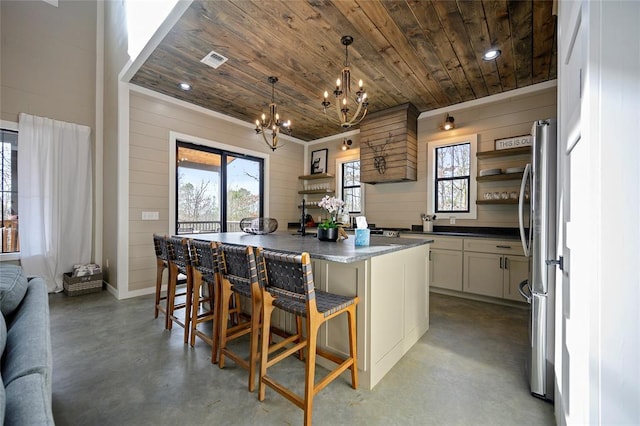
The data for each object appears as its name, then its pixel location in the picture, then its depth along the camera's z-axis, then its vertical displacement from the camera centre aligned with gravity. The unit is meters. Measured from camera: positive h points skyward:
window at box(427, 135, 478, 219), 4.24 +0.58
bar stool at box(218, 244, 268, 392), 1.79 -0.54
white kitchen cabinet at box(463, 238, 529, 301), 3.41 -0.72
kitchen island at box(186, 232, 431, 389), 1.86 -0.60
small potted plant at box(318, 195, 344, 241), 2.47 -0.10
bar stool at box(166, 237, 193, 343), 2.48 -0.56
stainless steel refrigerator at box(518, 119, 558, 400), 1.69 -0.28
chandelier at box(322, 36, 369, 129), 2.43 +1.10
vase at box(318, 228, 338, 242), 2.59 -0.21
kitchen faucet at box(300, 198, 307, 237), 3.16 -0.19
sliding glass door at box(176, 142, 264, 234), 4.52 +0.45
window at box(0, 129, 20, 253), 3.66 +0.30
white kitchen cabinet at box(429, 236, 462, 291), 3.86 -0.74
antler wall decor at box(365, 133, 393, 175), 4.73 +0.98
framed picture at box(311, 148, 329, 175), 6.18 +1.21
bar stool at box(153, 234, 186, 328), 2.88 -0.52
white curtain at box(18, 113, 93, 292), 3.68 +0.24
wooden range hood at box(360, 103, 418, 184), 4.51 +1.17
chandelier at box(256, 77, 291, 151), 3.42 +1.17
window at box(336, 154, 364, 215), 5.64 +0.63
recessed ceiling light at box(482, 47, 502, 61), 2.99 +1.79
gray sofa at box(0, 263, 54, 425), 0.65 -0.47
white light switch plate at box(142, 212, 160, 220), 3.98 -0.04
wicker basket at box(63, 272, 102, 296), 3.80 -1.03
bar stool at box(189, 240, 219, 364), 2.15 -0.51
